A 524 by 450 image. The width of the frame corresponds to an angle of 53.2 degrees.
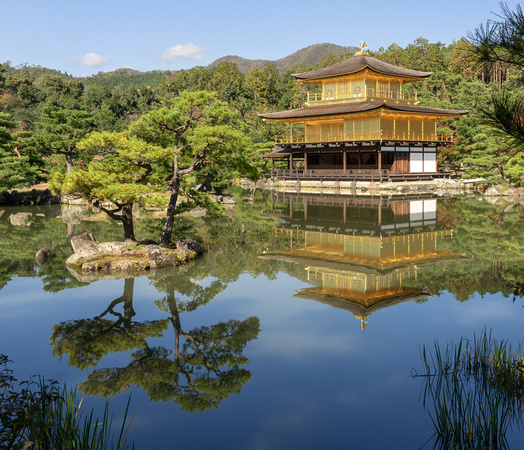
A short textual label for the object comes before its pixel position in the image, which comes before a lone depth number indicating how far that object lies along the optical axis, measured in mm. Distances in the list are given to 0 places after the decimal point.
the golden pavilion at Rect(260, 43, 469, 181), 39531
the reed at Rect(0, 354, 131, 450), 4590
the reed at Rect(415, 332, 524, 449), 5215
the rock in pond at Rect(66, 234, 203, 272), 13789
